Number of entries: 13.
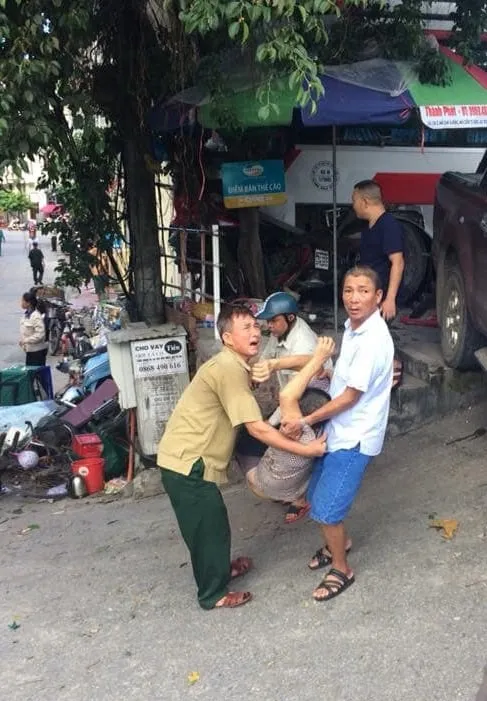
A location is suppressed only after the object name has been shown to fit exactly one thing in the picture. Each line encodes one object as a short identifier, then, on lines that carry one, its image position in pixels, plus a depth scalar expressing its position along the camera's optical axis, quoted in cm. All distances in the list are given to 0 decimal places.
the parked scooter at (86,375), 870
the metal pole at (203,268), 720
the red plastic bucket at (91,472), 687
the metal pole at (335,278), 666
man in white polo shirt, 339
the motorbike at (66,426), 773
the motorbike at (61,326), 1401
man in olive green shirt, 346
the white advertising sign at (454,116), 590
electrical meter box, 675
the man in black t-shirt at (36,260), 2438
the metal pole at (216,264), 655
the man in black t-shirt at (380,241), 508
